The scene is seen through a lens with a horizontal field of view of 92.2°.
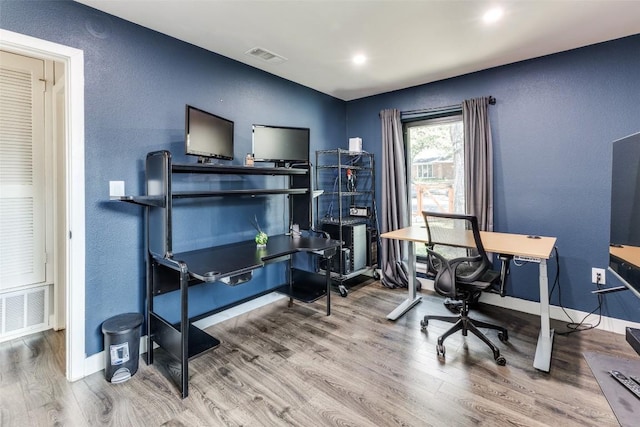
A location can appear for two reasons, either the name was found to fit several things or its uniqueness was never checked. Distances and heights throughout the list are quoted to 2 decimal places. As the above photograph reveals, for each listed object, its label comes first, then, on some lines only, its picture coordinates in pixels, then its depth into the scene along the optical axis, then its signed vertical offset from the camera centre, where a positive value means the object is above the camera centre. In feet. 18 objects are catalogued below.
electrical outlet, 8.71 -1.98
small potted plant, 8.87 -1.04
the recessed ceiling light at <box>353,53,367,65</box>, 9.37 +4.55
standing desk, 7.00 -1.05
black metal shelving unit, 12.09 -0.22
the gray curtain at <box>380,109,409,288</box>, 12.36 +0.49
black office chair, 7.43 -1.55
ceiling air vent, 8.85 +4.47
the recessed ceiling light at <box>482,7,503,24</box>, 6.95 +4.43
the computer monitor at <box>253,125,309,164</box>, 9.16 +1.88
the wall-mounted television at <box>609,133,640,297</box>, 4.25 -0.11
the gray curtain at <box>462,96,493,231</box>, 10.32 +1.54
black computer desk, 6.05 -1.39
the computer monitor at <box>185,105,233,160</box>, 7.20 +1.75
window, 11.73 +1.63
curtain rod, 10.34 +3.62
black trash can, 6.50 -3.10
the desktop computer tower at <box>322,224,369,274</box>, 12.13 -1.38
